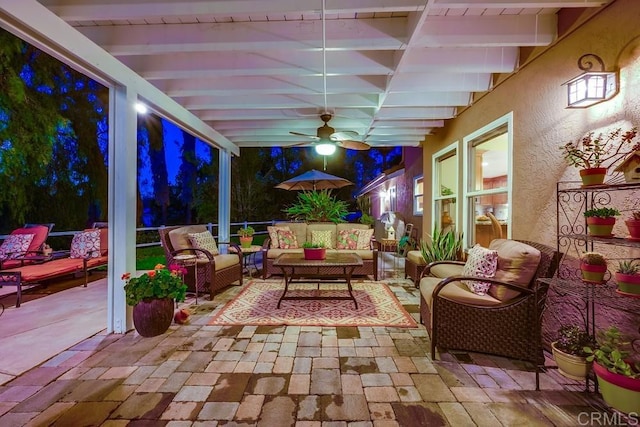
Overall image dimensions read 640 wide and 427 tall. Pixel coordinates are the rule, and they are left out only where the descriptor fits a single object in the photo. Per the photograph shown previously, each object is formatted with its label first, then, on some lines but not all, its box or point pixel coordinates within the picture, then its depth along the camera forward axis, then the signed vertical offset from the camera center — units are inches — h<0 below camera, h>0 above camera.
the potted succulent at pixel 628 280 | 65.5 -14.5
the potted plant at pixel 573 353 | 76.0 -36.5
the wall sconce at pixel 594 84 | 81.3 +36.1
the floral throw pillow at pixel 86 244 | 196.1 -21.2
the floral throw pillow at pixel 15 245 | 175.8 -20.0
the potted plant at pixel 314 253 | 157.2 -21.0
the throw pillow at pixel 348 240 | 218.4 -19.5
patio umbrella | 275.0 +30.1
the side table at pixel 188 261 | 151.7 -25.5
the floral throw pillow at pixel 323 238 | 222.5 -18.5
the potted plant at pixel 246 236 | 217.8 -17.2
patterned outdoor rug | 128.6 -46.6
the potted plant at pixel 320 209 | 256.9 +3.7
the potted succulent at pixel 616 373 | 62.0 -34.5
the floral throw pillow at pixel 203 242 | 170.6 -17.6
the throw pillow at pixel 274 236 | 222.4 -17.2
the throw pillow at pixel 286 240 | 221.0 -20.0
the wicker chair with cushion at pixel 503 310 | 89.4 -30.1
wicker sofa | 204.5 -25.9
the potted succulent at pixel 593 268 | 73.4 -13.3
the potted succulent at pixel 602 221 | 73.8 -1.6
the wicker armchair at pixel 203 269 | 160.1 -30.8
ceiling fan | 183.5 +46.6
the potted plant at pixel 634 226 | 66.6 -2.6
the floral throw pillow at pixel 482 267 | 100.7 -18.5
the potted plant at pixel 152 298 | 109.8 -32.2
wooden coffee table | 146.1 -24.8
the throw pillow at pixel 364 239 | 217.9 -18.7
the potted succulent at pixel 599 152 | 76.7 +17.1
